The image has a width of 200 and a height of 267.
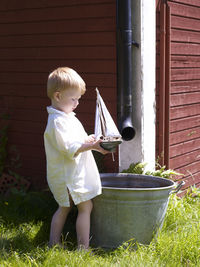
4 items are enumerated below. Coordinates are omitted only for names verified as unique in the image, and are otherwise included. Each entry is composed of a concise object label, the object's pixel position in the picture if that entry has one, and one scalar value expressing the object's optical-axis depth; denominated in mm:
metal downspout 4707
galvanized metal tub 3994
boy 3836
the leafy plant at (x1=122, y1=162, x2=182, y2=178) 4938
